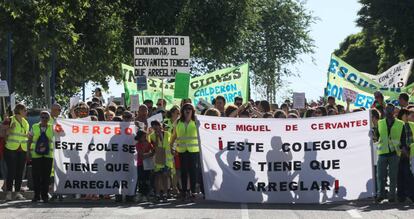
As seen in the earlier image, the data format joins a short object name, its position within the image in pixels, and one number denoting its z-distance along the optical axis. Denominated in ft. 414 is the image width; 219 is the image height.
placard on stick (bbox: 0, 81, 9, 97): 85.81
